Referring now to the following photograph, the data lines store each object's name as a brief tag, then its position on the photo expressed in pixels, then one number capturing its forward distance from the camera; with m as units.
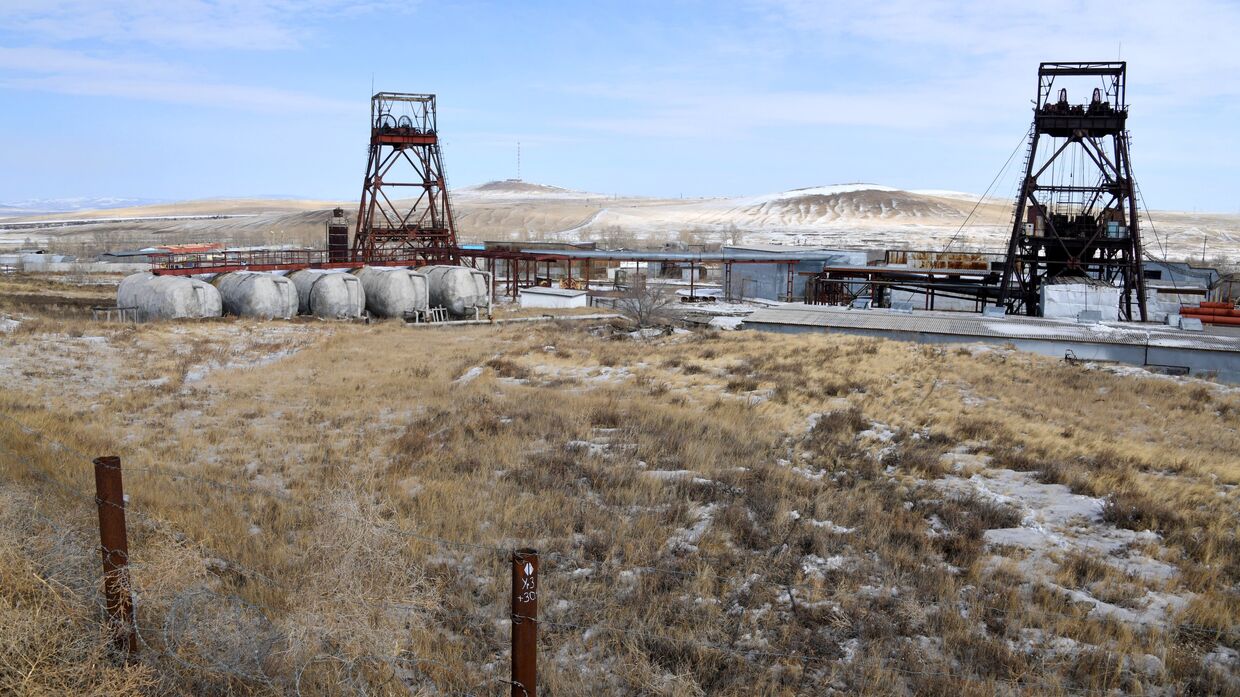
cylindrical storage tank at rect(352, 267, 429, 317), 36.34
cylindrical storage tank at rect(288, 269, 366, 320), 35.12
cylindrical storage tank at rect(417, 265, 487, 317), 38.12
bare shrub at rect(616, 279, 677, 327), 33.22
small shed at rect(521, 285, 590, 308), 45.62
